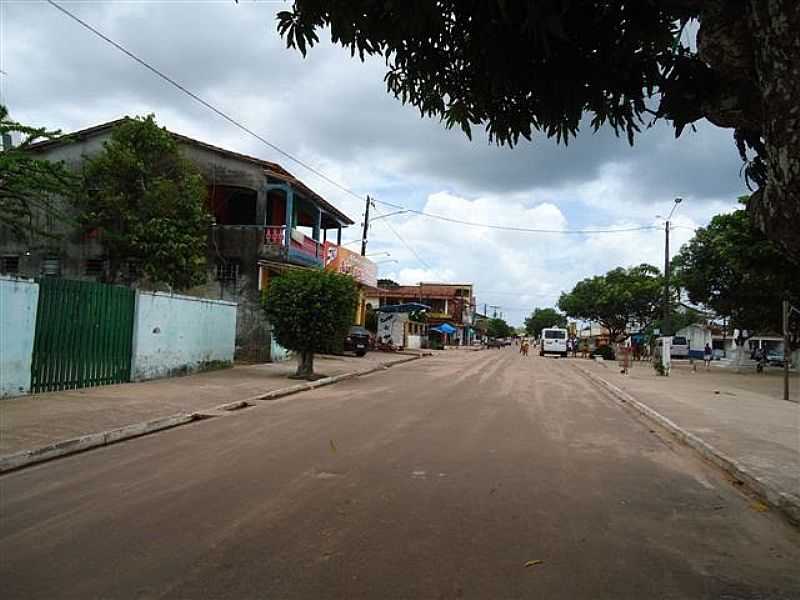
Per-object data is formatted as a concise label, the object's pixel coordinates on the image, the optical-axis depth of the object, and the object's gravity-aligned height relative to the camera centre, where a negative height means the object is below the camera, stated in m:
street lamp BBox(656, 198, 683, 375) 27.55 +0.63
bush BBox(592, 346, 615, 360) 47.50 -0.64
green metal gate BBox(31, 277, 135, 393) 12.51 -0.26
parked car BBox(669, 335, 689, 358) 62.25 -0.31
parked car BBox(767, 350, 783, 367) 43.47 -0.57
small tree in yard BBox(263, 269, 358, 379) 18.48 +0.67
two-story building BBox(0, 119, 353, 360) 23.89 +2.86
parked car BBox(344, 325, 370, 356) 32.69 -0.41
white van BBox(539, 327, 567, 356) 54.19 -0.04
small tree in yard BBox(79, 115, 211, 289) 21.17 +3.96
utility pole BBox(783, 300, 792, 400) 16.90 -0.25
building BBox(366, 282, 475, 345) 64.56 +3.86
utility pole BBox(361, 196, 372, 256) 33.81 +5.01
